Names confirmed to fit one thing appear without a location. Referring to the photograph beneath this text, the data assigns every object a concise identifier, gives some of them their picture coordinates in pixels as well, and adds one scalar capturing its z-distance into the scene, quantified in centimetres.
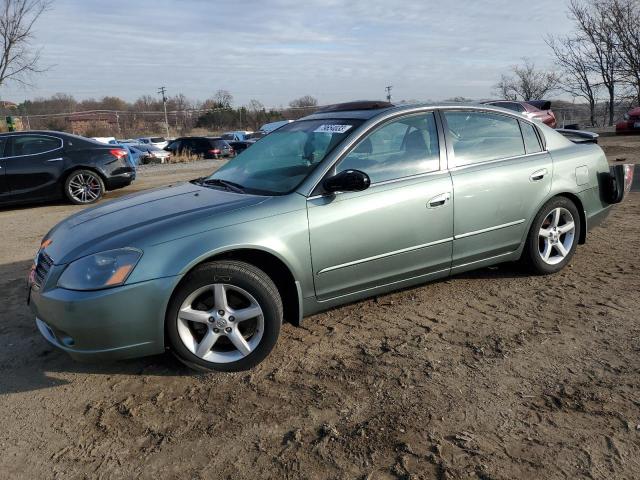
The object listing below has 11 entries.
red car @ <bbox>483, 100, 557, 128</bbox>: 1474
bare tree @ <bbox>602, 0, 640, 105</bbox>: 2630
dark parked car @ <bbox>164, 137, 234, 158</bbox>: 2342
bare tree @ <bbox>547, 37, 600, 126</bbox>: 3116
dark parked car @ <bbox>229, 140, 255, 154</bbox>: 2311
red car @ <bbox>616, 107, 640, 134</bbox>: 1869
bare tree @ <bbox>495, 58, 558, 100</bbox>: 5084
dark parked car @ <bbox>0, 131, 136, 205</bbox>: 913
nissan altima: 307
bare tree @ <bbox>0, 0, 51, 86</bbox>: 2006
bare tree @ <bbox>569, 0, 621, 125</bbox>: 2741
